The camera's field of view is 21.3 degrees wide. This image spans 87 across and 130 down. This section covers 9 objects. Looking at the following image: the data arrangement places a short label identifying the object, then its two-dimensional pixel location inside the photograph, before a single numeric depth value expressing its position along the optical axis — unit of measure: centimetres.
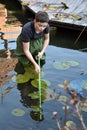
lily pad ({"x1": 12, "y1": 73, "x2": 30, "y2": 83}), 417
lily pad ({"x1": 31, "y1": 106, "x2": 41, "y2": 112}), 362
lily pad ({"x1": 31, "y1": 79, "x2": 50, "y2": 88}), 405
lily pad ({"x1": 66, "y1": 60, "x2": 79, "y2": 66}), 464
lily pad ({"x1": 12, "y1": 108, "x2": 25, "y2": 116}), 351
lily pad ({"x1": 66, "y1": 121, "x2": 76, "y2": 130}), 314
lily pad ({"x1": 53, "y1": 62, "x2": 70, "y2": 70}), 453
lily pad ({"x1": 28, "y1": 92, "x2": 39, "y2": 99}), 385
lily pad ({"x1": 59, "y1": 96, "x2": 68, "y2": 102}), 367
